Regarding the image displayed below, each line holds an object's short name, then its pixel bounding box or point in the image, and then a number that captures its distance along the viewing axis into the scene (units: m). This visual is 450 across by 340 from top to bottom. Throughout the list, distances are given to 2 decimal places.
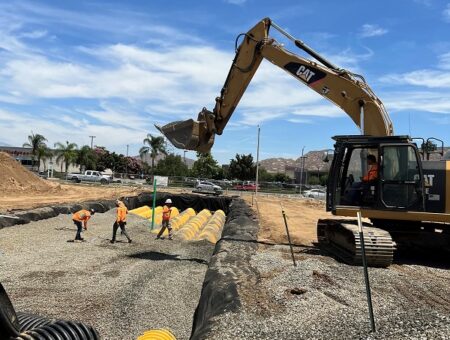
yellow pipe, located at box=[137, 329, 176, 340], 5.25
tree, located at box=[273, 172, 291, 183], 87.04
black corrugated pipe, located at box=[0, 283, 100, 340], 3.87
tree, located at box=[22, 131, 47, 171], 80.44
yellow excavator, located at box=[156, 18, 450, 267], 9.23
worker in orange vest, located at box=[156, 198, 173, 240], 16.42
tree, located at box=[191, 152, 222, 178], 76.63
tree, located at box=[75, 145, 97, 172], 85.06
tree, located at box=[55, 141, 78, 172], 81.81
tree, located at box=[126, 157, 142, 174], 99.46
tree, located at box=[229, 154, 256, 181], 74.94
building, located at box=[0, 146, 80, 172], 84.31
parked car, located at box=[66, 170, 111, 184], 56.98
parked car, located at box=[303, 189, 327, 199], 47.31
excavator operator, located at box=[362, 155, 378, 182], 9.52
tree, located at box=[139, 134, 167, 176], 86.38
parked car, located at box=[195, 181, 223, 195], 46.58
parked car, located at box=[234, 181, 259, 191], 54.36
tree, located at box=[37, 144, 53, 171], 80.52
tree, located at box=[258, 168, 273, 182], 84.75
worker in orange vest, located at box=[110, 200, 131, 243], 15.12
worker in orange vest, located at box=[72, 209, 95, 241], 14.71
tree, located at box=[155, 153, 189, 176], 76.94
